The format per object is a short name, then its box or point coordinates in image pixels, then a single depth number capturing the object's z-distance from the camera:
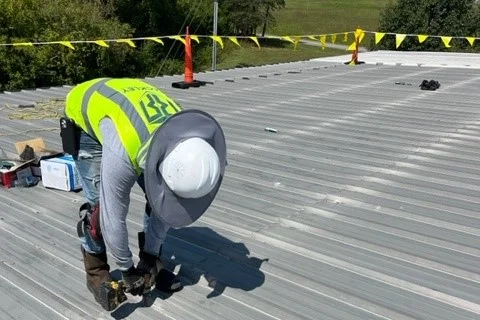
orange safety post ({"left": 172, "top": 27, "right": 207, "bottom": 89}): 9.44
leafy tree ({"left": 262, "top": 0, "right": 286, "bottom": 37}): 36.25
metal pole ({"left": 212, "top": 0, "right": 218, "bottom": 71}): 12.97
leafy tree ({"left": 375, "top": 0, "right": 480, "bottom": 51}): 29.00
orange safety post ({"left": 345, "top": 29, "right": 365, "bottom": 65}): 13.58
